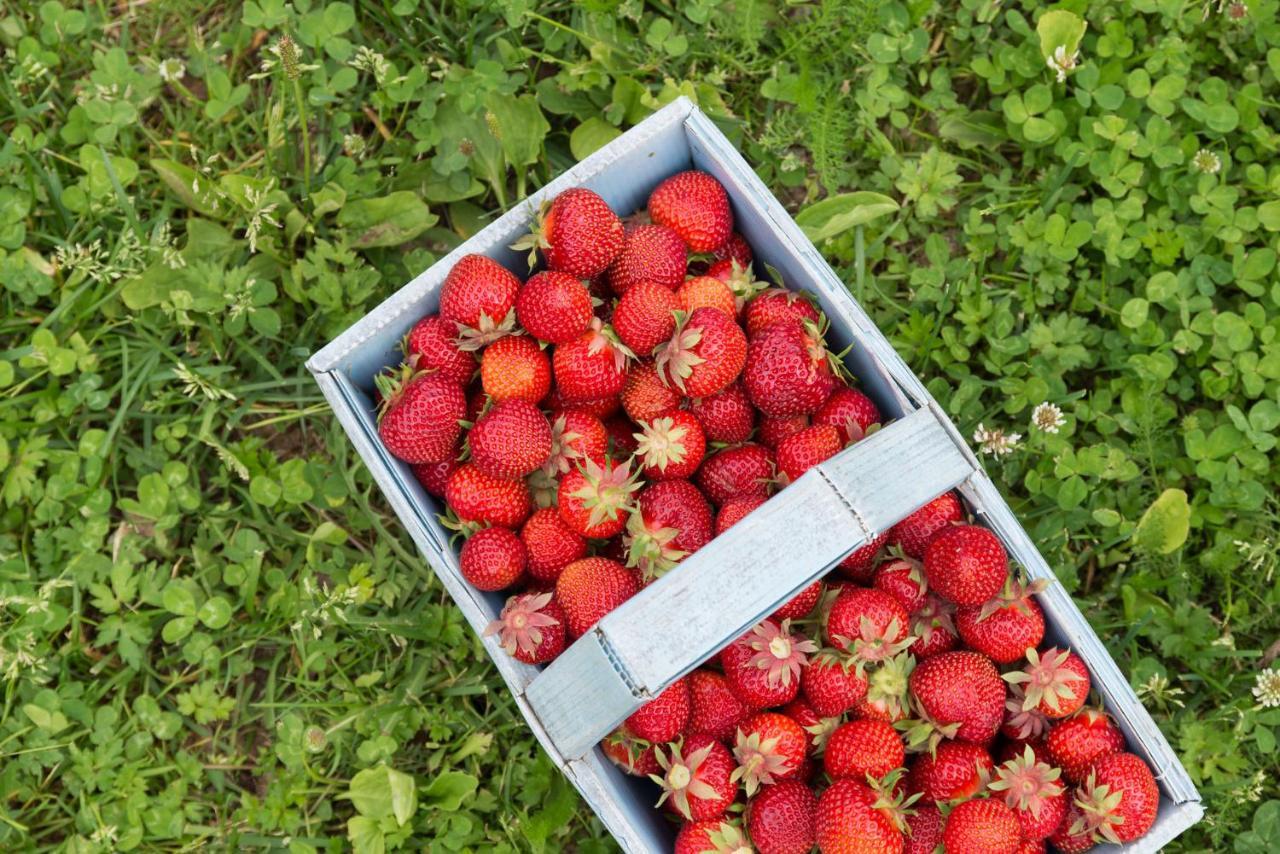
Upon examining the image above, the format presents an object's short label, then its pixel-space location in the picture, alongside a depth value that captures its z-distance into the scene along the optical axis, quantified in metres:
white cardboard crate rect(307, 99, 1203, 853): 1.75
